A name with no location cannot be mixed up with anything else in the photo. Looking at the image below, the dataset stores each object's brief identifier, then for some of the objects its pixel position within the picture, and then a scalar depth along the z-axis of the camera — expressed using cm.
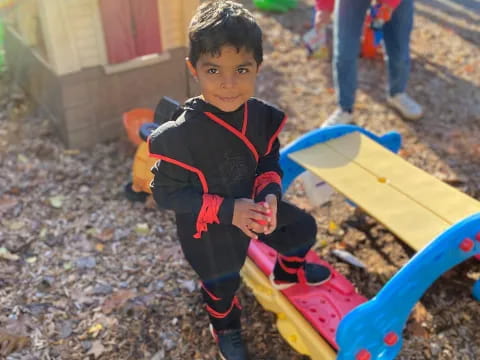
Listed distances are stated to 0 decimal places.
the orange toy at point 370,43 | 513
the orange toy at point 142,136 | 265
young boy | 160
